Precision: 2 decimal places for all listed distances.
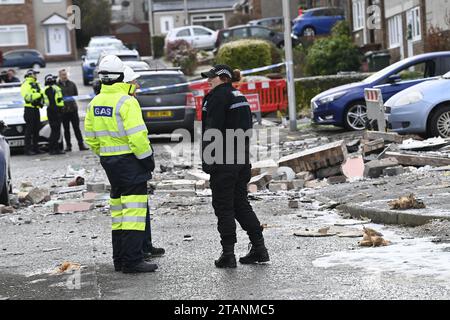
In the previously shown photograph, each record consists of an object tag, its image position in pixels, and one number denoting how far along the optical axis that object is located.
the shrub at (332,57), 36.97
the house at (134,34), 82.56
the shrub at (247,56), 37.38
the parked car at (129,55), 42.86
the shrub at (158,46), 68.81
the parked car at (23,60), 63.75
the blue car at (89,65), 47.69
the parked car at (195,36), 58.09
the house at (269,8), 66.31
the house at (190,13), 84.62
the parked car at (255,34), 49.14
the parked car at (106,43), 53.06
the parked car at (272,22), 57.92
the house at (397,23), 33.05
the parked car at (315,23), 51.28
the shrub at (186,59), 46.88
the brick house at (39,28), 74.12
